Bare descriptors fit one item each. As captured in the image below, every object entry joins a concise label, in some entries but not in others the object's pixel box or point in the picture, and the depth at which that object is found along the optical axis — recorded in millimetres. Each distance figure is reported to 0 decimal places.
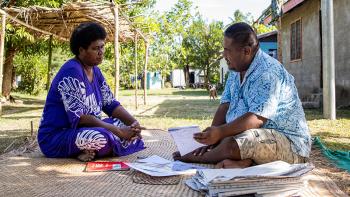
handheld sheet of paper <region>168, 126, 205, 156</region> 3301
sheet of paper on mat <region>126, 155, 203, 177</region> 2834
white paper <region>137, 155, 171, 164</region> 3164
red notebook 3162
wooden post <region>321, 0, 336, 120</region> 7066
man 2713
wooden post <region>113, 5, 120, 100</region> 7402
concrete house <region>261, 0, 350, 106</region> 9383
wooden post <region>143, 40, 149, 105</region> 11916
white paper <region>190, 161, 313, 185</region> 2236
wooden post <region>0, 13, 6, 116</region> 7109
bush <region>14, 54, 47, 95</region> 18094
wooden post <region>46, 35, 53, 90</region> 10229
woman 3445
